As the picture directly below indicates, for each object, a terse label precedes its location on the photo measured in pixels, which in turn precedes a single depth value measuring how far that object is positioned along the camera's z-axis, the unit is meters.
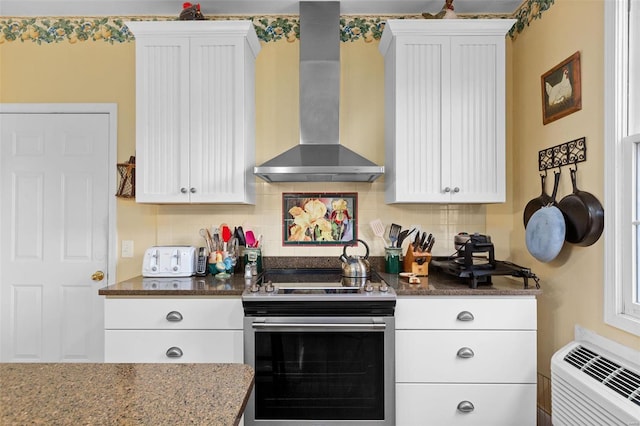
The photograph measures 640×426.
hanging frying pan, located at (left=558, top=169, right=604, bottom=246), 1.78
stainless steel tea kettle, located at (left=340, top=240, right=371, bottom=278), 2.21
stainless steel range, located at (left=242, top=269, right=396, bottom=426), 1.93
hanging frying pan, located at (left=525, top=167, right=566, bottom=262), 1.90
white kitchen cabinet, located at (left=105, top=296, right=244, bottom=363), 2.00
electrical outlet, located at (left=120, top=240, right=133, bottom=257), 2.66
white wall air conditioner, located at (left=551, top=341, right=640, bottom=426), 1.44
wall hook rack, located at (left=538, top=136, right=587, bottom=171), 1.91
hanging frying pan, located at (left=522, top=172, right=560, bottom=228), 2.09
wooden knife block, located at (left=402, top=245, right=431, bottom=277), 2.40
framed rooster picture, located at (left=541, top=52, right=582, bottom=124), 1.95
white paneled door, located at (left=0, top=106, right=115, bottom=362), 2.63
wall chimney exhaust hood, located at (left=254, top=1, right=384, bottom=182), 2.50
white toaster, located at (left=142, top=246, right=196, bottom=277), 2.36
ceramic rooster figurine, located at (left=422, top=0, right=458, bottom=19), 2.42
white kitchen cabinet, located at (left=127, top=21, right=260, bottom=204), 2.34
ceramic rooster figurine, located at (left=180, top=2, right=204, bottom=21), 2.42
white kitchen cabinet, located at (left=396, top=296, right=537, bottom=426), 1.96
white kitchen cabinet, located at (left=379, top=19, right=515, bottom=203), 2.31
